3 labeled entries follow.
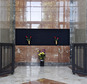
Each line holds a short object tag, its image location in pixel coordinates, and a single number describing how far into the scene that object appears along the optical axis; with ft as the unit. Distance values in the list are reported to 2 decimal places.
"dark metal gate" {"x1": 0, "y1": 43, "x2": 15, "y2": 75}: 16.07
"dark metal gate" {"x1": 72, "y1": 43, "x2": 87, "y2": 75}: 16.47
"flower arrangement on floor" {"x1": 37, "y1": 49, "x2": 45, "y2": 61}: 25.93
